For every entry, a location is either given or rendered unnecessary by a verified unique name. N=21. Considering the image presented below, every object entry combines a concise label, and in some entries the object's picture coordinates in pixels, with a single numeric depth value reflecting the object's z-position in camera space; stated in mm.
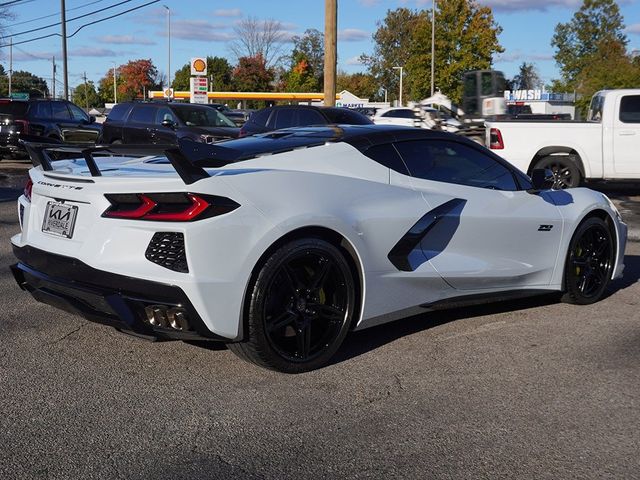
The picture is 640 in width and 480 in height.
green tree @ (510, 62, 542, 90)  98938
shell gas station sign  34250
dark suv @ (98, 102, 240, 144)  16750
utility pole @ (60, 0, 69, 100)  32750
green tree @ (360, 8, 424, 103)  81875
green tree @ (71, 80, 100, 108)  118250
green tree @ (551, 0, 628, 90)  57875
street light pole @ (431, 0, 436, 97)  50203
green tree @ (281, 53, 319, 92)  86125
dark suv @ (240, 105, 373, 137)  15688
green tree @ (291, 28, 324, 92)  95000
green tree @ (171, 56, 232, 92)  96375
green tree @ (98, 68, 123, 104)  117175
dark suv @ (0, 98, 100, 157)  18375
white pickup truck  13352
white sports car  3895
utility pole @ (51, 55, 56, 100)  92800
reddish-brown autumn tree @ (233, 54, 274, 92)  82675
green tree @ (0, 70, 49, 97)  114312
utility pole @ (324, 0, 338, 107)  16641
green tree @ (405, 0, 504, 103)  54375
